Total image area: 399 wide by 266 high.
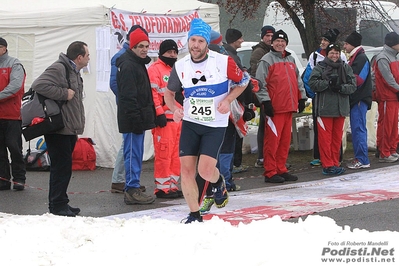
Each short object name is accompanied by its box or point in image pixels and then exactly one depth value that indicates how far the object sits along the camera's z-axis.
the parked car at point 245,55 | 19.65
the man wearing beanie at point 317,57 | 12.73
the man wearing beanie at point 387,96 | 13.52
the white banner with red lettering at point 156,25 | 13.69
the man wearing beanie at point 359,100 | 12.95
